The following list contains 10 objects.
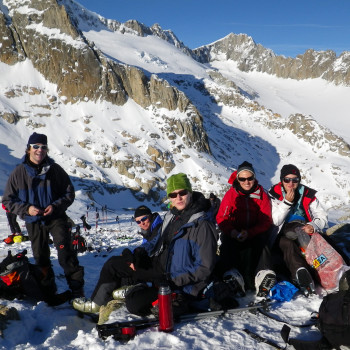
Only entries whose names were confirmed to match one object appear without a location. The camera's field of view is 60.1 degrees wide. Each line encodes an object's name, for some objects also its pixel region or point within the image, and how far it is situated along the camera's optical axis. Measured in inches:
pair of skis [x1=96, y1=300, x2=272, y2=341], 137.9
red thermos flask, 140.5
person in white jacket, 198.1
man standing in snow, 207.8
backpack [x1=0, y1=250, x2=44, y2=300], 197.3
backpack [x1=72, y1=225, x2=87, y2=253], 386.6
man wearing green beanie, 161.8
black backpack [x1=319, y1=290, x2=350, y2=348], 120.3
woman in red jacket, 205.5
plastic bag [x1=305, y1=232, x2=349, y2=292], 178.9
